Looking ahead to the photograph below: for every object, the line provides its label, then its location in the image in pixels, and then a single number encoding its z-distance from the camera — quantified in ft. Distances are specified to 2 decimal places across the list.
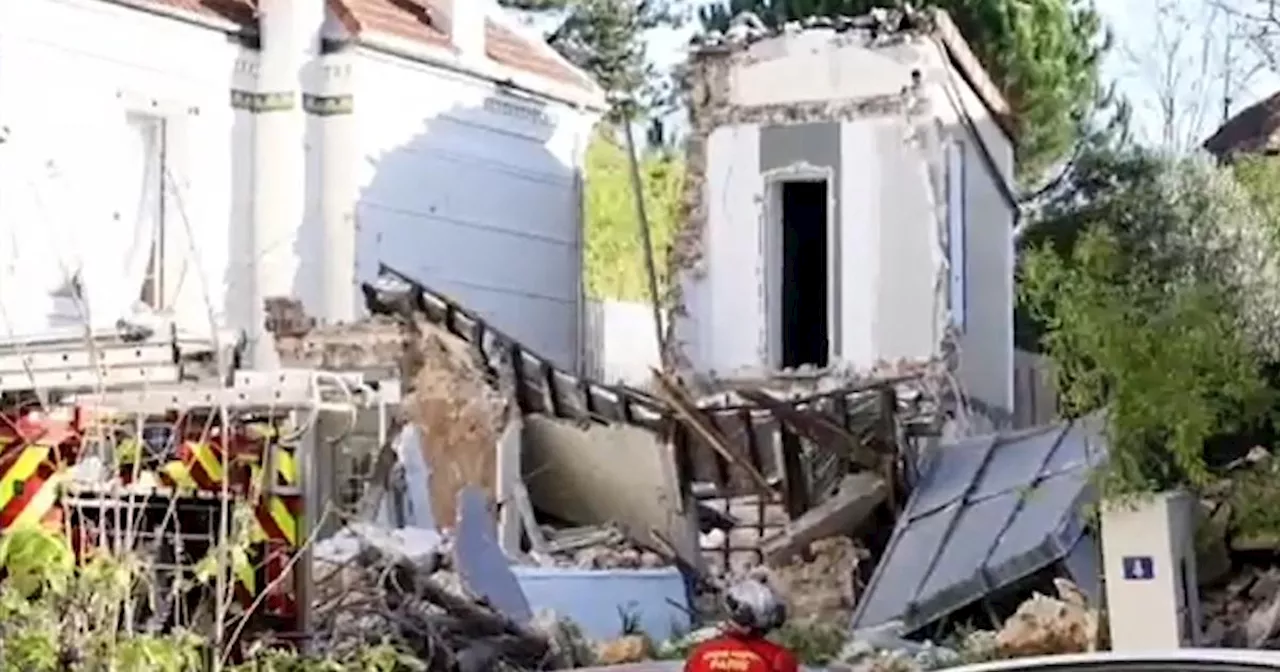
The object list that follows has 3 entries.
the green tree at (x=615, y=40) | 135.23
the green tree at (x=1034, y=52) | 100.78
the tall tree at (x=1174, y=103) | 61.52
